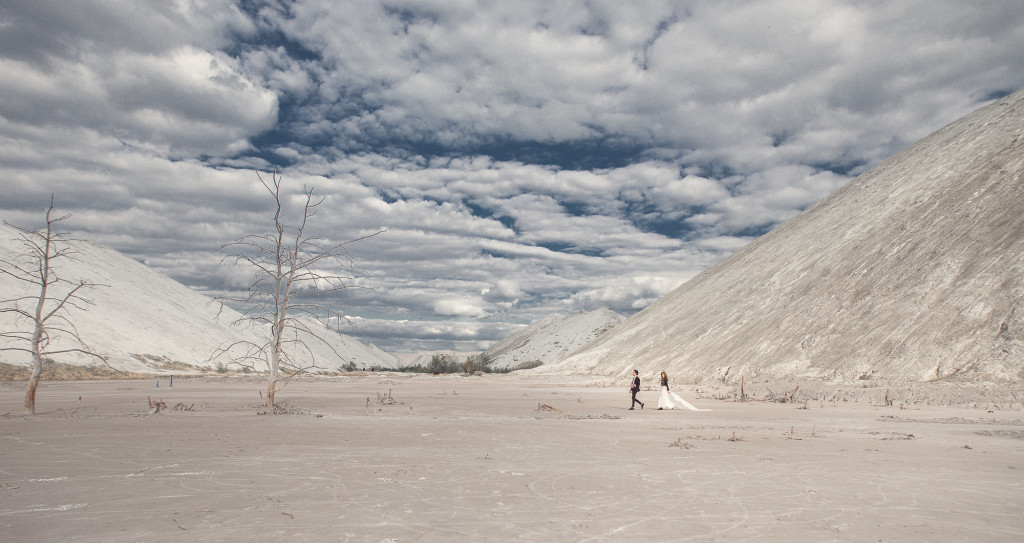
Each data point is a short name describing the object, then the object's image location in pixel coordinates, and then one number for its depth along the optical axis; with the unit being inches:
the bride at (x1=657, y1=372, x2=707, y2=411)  929.5
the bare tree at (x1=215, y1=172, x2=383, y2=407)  775.7
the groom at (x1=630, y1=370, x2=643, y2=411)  923.0
